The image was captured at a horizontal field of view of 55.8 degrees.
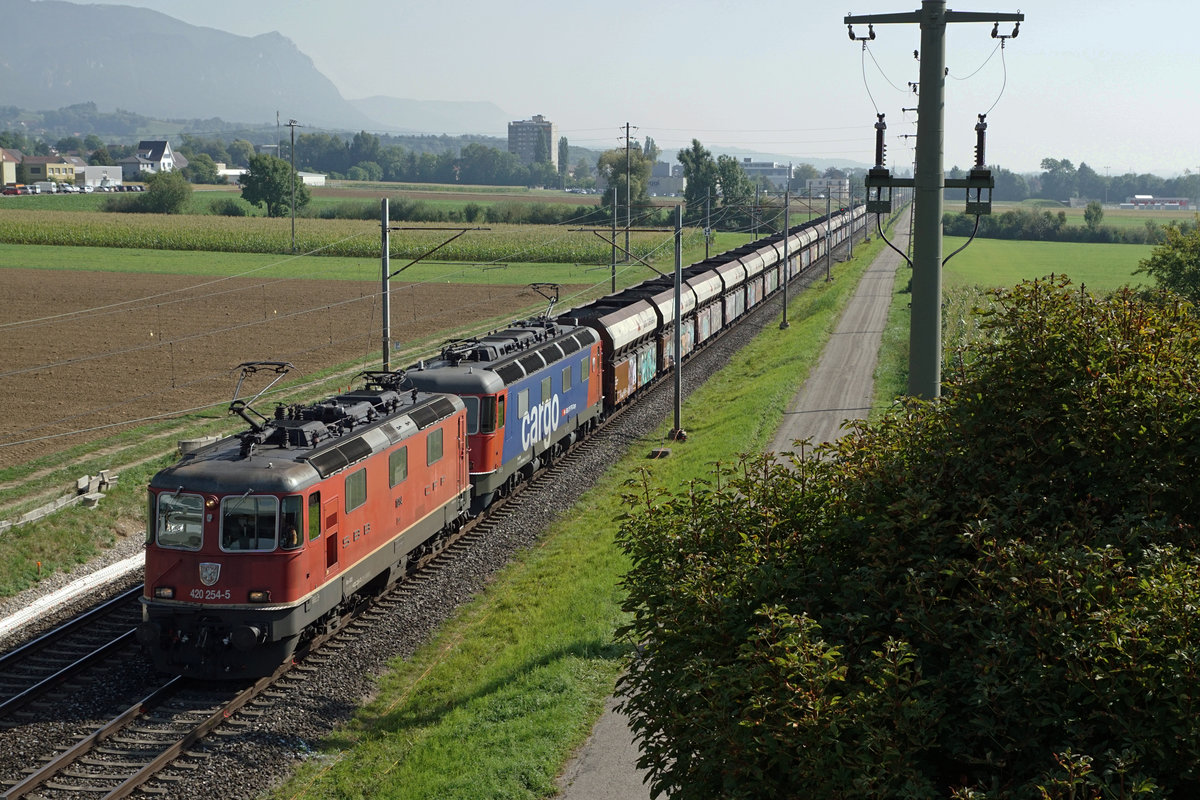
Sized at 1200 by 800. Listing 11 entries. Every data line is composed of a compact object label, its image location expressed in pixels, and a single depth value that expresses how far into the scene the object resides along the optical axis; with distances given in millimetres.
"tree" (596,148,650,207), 146338
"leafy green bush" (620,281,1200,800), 7023
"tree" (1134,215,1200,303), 48812
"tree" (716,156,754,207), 151125
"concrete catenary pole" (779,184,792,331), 66562
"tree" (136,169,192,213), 150375
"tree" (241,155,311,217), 144750
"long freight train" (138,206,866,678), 17828
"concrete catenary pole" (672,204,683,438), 37031
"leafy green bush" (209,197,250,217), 155875
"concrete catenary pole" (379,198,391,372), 30328
